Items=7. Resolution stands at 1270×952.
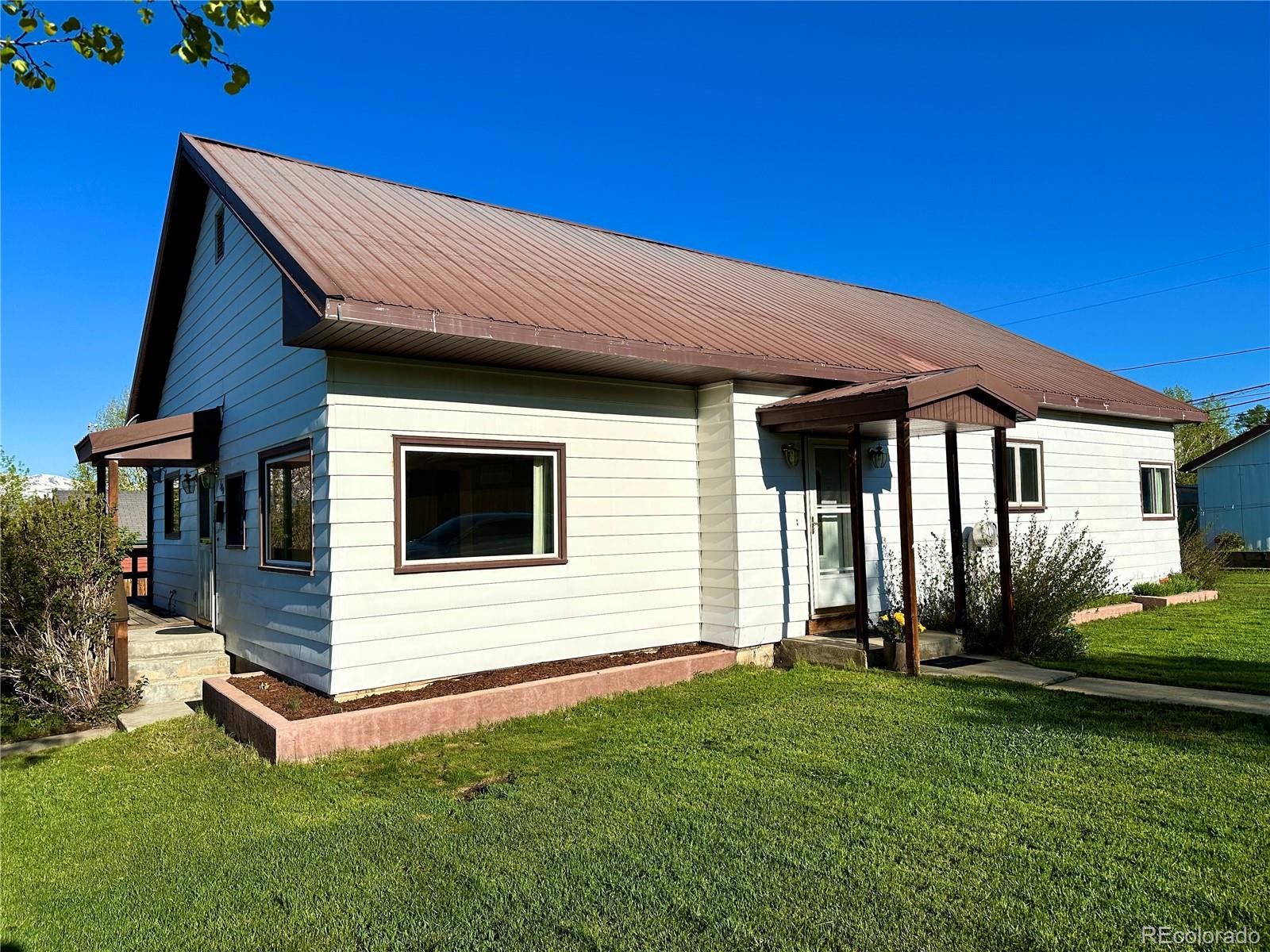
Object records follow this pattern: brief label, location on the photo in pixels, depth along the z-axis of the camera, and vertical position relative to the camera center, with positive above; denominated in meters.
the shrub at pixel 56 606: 7.00 -0.75
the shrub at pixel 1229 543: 19.47 -1.07
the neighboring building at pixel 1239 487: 21.72 +0.34
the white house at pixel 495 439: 6.43 +0.73
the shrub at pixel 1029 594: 8.18 -0.98
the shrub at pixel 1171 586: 12.76 -1.40
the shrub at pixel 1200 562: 14.34 -1.13
